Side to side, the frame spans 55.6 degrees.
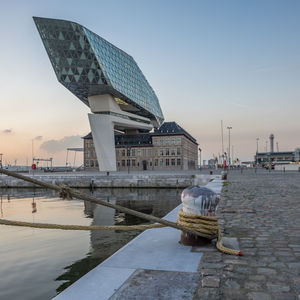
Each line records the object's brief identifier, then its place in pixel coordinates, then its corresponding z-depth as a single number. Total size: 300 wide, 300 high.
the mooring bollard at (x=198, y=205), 5.14
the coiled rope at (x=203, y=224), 5.14
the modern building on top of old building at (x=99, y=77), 56.53
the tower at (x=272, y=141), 181.38
